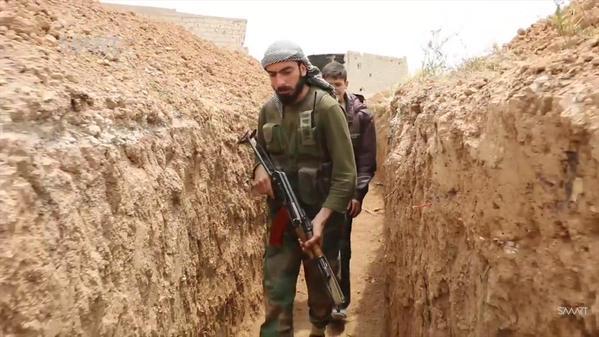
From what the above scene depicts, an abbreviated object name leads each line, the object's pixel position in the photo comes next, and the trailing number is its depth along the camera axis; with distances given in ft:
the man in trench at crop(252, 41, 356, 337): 9.00
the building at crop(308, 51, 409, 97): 59.41
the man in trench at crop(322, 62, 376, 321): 12.48
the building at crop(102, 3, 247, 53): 37.70
